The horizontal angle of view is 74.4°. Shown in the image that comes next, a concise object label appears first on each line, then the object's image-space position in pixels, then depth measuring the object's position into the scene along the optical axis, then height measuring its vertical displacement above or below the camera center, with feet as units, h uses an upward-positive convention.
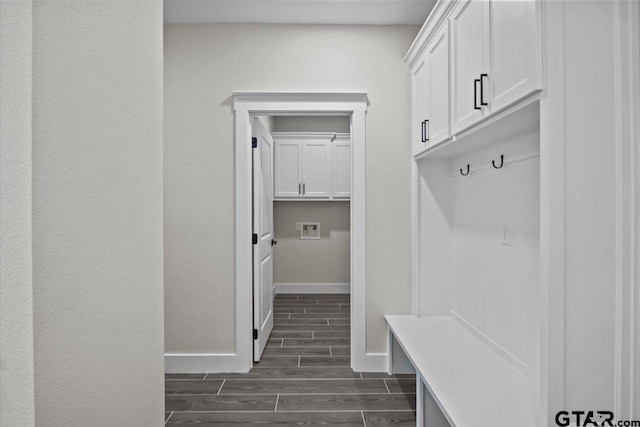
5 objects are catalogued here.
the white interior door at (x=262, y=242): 10.82 -0.82
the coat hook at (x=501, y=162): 6.77 +0.83
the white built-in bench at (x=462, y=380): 5.09 -2.41
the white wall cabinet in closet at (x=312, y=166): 18.28 +2.04
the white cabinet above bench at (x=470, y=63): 4.64 +2.13
